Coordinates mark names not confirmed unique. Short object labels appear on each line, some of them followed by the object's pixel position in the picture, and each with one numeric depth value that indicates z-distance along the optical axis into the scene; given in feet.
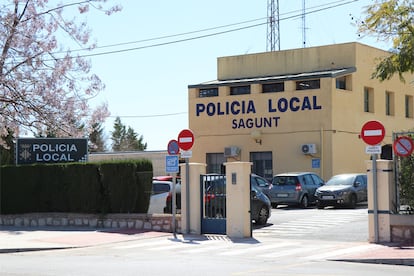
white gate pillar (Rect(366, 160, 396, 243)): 55.42
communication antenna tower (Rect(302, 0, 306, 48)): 135.74
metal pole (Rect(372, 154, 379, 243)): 55.47
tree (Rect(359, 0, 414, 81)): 58.03
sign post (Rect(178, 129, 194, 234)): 64.64
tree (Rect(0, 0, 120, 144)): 69.62
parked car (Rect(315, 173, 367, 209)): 93.09
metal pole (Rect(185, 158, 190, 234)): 65.26
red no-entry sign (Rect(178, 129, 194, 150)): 64.56
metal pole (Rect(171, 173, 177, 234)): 65.36
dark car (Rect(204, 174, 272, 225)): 64.59
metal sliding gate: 64.49
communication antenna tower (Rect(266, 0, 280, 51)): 134.00
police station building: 121.49
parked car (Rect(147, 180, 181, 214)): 74.33
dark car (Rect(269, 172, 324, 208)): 97.60
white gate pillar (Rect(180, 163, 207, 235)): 65.16
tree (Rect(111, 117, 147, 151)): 296.30
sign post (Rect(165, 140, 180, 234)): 65.46
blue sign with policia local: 81.35
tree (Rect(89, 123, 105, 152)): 258.20
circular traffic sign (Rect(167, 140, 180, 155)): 65.67
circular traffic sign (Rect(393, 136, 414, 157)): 53.83
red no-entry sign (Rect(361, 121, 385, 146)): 54.54
